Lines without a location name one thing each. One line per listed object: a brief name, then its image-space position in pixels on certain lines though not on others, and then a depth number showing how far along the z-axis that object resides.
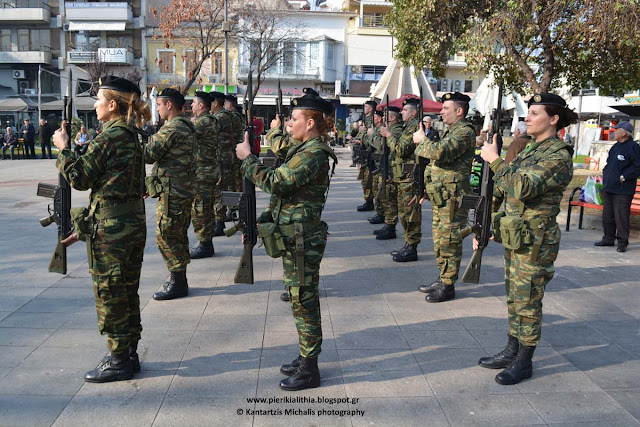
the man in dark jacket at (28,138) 22.42
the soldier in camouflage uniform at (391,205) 8.91
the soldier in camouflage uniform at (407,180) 7.48
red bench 9.23
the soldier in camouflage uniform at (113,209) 3.68
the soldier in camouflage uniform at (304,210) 3.63
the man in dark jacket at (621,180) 8.35
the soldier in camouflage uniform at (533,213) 3.87
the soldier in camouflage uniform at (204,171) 7.24
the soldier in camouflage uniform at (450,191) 5.77
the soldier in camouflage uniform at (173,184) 5.71
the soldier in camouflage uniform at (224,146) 8.20
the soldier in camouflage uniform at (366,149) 11.18
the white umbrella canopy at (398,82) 15.62
